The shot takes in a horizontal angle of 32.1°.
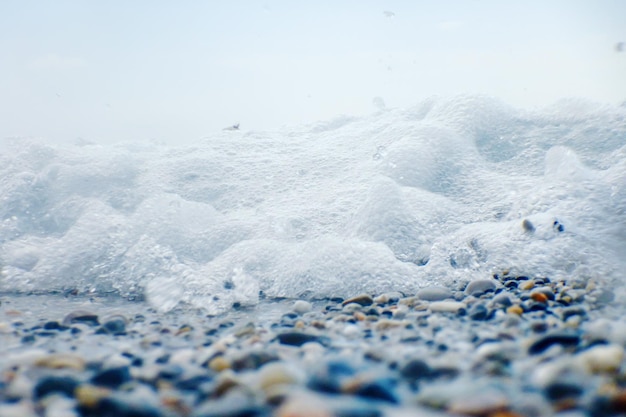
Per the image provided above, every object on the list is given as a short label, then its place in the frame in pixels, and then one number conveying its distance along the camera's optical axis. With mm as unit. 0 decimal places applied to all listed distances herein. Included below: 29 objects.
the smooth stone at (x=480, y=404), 748
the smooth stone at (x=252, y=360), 835
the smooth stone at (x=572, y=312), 927
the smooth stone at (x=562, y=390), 760
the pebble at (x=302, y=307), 1037
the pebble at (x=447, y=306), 970
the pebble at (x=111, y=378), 811
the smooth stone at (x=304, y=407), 743
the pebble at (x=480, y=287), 1055
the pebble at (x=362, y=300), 1037
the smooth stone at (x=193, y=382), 801
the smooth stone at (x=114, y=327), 971
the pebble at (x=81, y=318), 1001
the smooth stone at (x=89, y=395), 772
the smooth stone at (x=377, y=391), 766
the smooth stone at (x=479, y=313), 941
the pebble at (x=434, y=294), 1041
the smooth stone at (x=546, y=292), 991
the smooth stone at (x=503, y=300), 973
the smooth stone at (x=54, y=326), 980
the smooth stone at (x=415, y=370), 807
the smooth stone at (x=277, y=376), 786
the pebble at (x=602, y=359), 783
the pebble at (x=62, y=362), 840
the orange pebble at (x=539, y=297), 977
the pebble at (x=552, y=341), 828
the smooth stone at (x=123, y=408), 761
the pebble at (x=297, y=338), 900
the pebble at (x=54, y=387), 793
